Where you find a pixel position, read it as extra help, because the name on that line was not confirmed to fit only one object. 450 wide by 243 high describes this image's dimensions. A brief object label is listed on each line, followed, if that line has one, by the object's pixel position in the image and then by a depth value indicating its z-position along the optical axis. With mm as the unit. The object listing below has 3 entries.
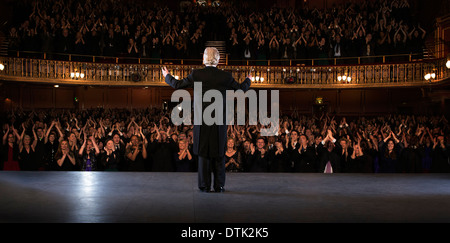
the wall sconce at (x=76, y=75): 17672
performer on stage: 4285
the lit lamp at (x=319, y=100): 21156
